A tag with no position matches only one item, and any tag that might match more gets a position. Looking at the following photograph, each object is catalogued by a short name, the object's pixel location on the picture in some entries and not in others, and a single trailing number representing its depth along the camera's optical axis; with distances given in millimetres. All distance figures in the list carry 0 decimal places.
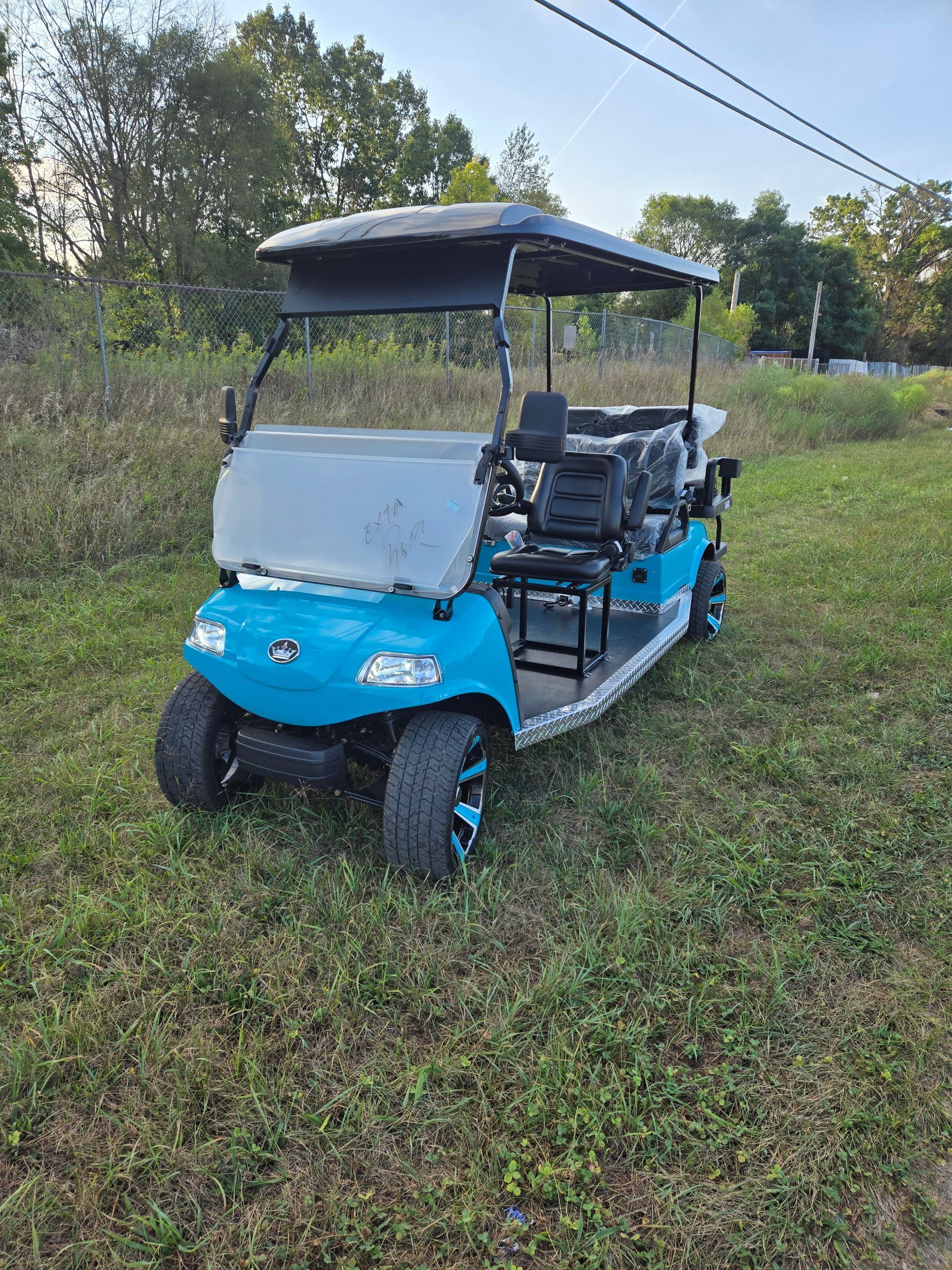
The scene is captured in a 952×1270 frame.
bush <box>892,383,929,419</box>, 18766
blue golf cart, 2488
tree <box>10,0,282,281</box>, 17266
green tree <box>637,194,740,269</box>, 44062
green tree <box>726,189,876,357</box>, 39906
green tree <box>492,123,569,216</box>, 35875
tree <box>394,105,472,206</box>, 33219
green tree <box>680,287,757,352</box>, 22562
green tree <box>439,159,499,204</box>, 20969
